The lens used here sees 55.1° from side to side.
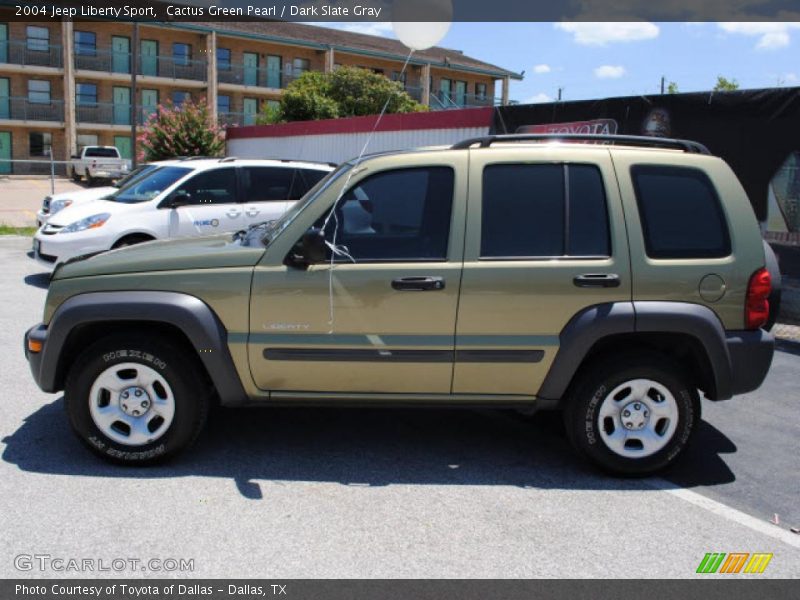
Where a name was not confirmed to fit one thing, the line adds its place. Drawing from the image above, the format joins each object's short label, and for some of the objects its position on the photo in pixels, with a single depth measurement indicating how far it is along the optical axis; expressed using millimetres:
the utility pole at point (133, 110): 26206
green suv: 4281
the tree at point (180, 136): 24953
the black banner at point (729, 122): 8585
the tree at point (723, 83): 55625
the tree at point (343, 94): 32938
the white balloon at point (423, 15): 5367
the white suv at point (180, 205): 9719
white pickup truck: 34219
